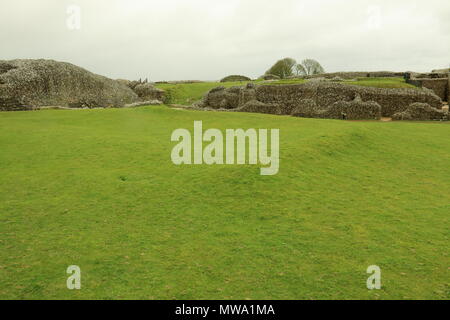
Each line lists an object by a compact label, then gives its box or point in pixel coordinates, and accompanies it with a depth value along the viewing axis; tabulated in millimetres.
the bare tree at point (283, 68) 66688
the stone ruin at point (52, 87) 27498
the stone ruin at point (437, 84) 36156
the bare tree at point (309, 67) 69000
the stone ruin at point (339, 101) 25844
